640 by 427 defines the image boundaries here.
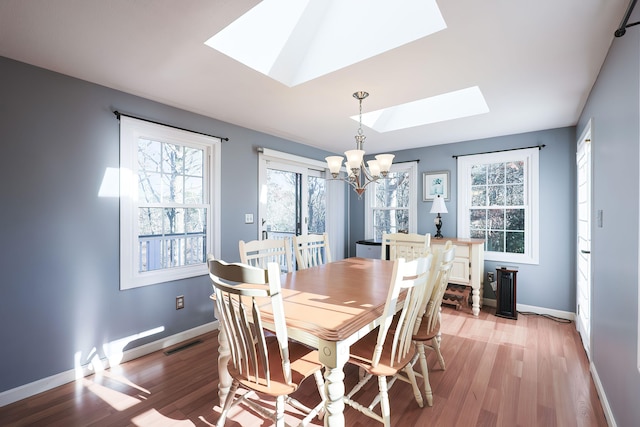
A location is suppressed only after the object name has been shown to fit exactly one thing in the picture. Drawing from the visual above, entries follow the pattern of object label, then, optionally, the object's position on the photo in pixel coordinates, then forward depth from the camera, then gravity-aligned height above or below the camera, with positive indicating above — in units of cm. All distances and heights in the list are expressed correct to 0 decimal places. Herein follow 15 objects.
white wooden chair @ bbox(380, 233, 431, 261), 306 -33
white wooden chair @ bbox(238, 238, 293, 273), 233 -34
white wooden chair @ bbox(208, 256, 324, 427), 125 -61
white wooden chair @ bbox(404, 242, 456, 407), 187 -63
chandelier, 238 +43
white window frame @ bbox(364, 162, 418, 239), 475 +43
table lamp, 417 +12
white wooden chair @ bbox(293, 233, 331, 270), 282 -38
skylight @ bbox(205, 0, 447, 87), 187 +126
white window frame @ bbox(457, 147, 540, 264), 380 +20
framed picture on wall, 446 +46
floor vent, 275 -128
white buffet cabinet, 377 -67
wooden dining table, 132 -51
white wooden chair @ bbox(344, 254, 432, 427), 143 -67
